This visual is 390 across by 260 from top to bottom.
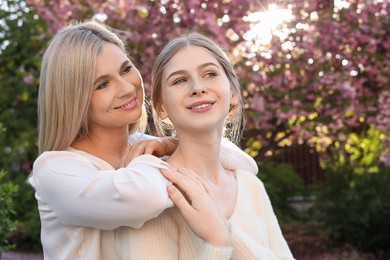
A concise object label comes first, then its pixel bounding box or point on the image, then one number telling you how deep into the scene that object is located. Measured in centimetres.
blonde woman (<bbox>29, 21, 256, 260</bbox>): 240
